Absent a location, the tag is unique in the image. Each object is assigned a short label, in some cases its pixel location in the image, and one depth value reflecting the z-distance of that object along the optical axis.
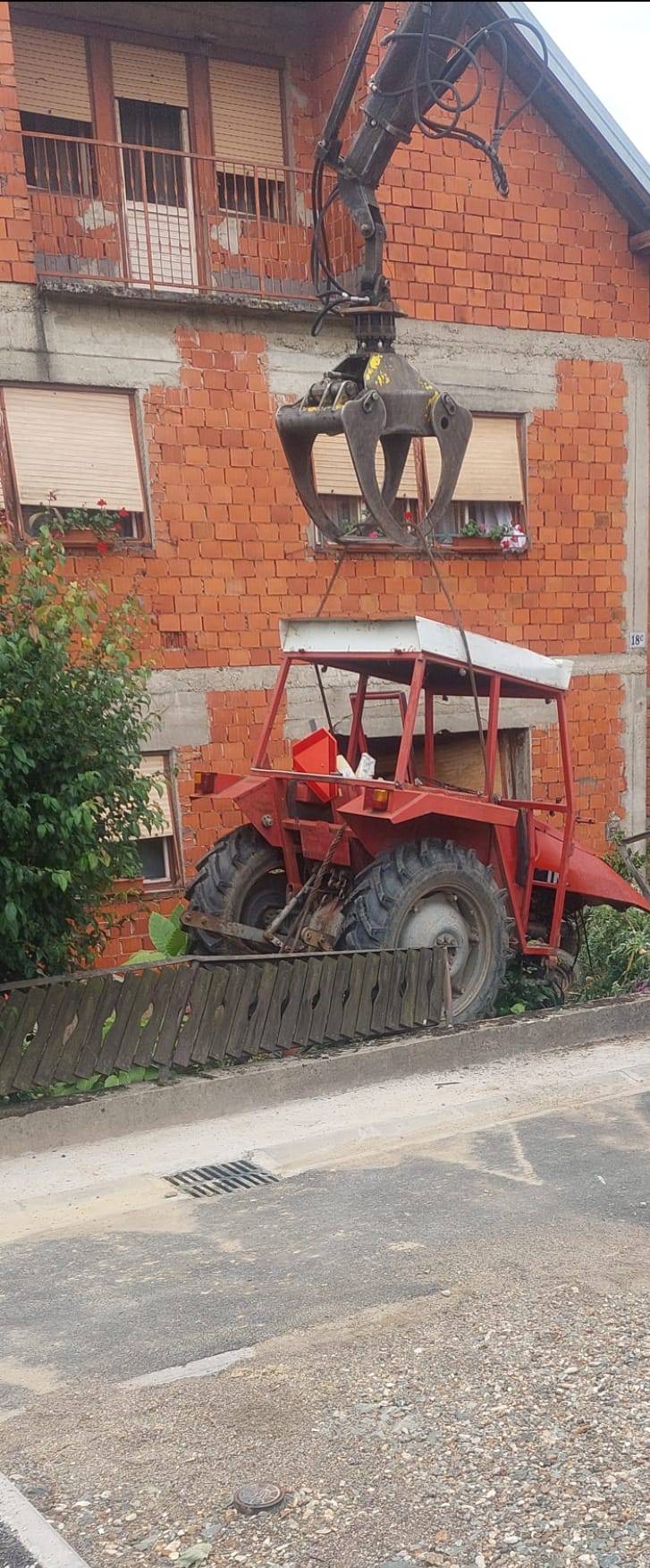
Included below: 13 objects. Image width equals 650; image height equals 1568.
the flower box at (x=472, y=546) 12.20
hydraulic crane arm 6.08
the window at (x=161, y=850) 10.77
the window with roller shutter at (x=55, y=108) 10.34
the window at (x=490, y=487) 12.23
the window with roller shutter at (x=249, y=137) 11.25
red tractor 7.35
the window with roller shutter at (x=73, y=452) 9.93
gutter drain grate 5.45
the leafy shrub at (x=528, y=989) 8.64
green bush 6.22
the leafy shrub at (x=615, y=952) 8.99
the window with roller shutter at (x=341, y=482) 11.43
